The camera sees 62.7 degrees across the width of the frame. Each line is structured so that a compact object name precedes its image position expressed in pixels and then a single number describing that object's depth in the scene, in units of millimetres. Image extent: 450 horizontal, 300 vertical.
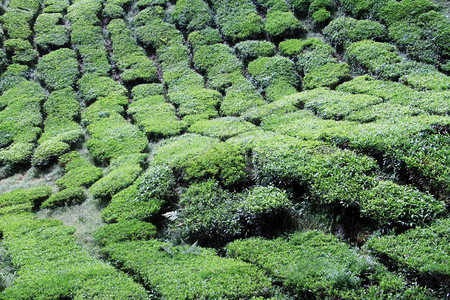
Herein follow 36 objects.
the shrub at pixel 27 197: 11680
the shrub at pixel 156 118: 14359
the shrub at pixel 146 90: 17234
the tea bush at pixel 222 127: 12680
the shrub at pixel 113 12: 22469
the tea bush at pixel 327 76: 14273
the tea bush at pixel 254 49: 17234
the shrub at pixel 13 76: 18814
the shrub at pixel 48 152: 13906
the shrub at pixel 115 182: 11305
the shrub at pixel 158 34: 20047
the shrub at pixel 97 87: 17344
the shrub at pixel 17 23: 21406
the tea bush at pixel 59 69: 18516
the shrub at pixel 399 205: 7047
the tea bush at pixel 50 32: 20938
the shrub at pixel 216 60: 17359
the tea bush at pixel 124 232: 9219
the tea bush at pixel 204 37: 19141
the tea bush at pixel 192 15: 20281
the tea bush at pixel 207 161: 9961
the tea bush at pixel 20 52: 20172
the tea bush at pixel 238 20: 18531
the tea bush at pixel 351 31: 15156
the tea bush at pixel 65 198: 11492
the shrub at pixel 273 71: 15664
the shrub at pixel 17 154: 14284
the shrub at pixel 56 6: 23656
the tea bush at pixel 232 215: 8469
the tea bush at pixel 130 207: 9891
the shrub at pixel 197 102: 15336
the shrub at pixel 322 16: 17234
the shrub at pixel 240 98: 14922
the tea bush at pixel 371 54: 13672
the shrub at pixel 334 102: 11703
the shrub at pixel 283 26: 17641
